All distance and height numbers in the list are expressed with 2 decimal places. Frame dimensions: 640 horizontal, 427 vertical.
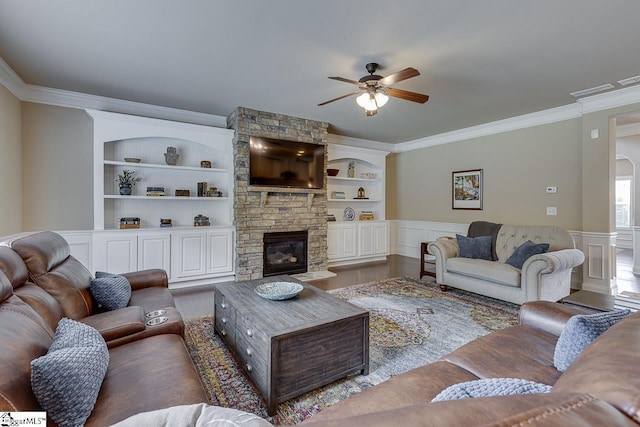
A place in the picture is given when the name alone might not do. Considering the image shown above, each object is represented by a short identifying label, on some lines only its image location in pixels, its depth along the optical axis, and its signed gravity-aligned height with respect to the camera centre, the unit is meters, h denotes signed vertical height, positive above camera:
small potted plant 4.18 +0.45
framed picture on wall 5.62 +0.42
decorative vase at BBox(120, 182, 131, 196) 4.18 +0.31
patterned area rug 1.89 -1.17
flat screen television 4.75 +0.80
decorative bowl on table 2.30 -0.65
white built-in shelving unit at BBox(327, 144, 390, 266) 5.94 +0.10
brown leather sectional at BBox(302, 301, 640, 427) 0.43 -0.34
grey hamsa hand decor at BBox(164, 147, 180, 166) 4.52 +0.84
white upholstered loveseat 3.29 -0.71
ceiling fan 3.11 +1.28
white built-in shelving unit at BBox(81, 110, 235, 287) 3.97 +0.14
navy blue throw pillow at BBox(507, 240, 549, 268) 3.50 -0.50
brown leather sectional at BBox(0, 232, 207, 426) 1.03 -0.61
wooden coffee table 1.79 -0.86
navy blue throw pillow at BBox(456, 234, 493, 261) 4.13 -0.53
